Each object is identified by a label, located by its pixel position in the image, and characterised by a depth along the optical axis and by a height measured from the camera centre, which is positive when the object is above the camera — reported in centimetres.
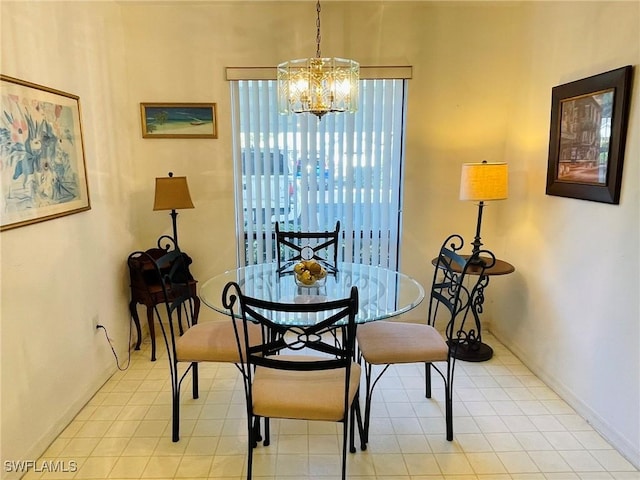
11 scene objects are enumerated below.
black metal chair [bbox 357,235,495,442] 215 -90
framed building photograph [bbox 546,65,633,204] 210 +22
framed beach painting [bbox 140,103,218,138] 322 +42
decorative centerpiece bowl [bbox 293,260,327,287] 235 -56
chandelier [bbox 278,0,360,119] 218 +47
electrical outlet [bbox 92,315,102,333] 267 -96
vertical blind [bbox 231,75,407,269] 329 +2
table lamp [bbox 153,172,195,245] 292 -14
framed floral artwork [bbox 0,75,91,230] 189 +9
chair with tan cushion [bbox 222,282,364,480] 163 -92
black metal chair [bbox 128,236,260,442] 218 -89
